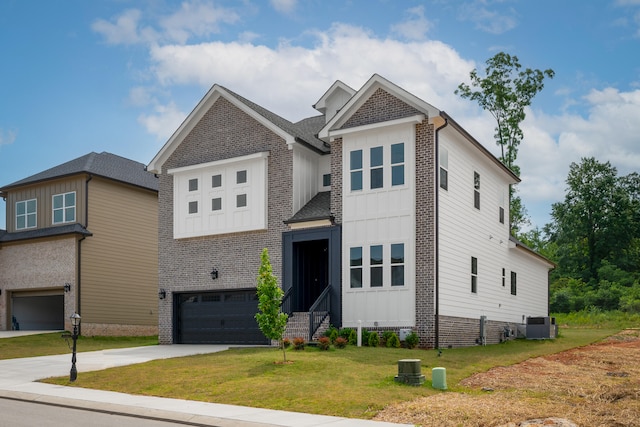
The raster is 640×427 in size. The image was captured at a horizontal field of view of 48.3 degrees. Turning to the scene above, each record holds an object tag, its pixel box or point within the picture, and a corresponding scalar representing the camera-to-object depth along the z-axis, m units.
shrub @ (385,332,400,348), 21.92
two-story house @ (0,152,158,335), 33.81
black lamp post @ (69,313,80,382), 16.94
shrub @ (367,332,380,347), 22.12
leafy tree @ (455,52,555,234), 43.91
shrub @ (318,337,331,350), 20.15
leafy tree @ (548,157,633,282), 67.12
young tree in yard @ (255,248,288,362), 18.28
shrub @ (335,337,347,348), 20.82
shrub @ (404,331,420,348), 21.75
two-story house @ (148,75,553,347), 22.86
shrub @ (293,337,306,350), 20.11
